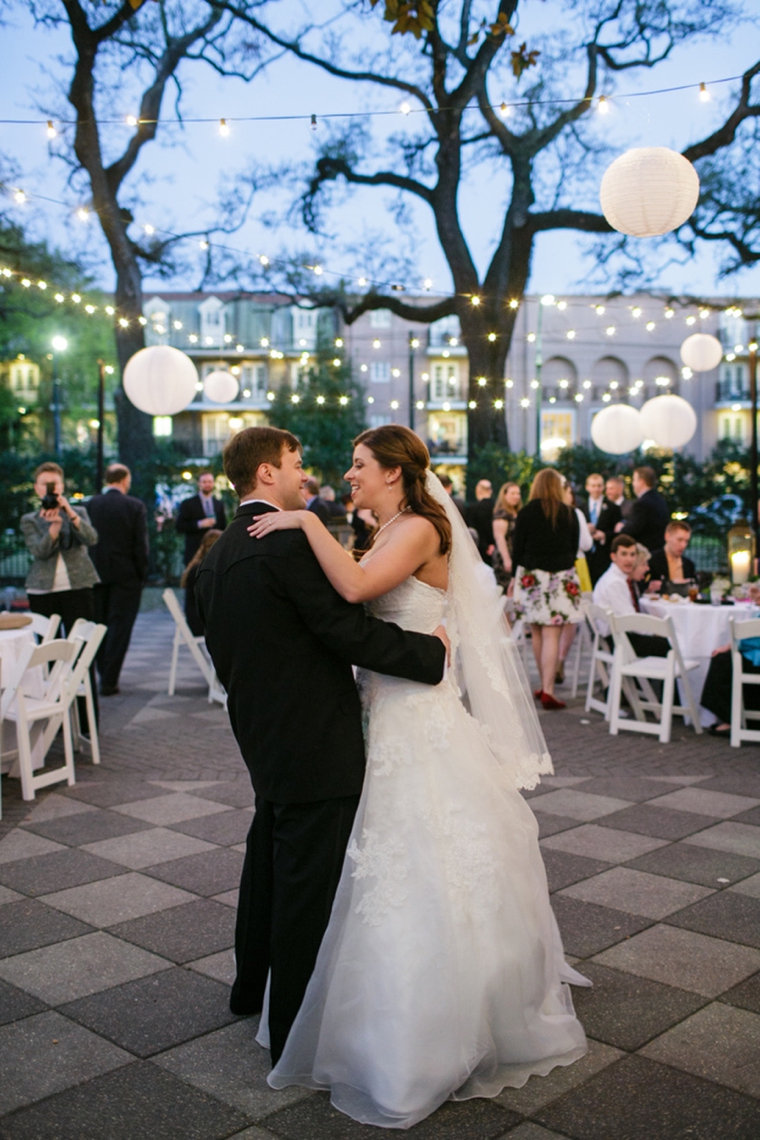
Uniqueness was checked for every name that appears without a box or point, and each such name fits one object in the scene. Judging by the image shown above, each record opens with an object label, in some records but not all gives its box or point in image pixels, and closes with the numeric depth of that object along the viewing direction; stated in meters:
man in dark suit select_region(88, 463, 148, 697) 8.10
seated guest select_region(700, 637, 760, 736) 6.75
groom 2.56
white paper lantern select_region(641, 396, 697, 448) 12.52
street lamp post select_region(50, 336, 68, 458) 33.34
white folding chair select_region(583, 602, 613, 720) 7.12
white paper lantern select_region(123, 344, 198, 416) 10.86
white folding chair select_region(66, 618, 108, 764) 5.94
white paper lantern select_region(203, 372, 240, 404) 15.66
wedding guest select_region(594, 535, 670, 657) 7.23
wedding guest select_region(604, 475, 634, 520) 10.25
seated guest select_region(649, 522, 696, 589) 7.96
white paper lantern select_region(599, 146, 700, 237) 6.40
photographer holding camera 7.00
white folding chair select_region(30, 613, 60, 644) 6.32
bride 2.46
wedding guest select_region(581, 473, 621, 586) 10.27
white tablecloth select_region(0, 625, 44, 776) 5.73
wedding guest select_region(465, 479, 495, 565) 11.09
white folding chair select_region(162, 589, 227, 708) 7.91
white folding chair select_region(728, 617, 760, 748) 6.20
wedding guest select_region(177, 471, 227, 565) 10.01
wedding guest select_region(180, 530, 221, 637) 7.20
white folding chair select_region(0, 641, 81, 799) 5.25
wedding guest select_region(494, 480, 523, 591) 9.93
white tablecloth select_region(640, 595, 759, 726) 7.01
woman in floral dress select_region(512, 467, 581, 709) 7.69
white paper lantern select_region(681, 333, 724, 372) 13.15
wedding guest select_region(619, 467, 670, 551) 9.46
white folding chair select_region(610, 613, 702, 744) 6.51
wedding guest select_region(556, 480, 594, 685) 8.81
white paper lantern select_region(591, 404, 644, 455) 13.55
